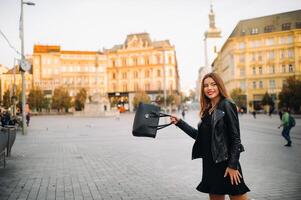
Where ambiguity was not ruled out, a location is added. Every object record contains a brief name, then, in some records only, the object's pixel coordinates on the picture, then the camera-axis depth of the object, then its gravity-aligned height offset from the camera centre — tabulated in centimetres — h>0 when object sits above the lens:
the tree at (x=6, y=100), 3766 +73
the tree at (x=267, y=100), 6156 +2
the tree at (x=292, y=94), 4647 +82
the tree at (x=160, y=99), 8915 +99
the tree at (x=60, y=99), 8531 +148
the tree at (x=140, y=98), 9088 +138
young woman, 361 -52
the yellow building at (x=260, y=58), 5425 +837
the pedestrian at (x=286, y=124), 1441 -108
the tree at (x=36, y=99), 8338 +158
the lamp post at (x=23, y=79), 2111 +169
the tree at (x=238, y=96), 6925 +90
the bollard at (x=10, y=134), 966 -89
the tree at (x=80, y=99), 8644 +137
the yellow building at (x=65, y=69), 10400 +1131
